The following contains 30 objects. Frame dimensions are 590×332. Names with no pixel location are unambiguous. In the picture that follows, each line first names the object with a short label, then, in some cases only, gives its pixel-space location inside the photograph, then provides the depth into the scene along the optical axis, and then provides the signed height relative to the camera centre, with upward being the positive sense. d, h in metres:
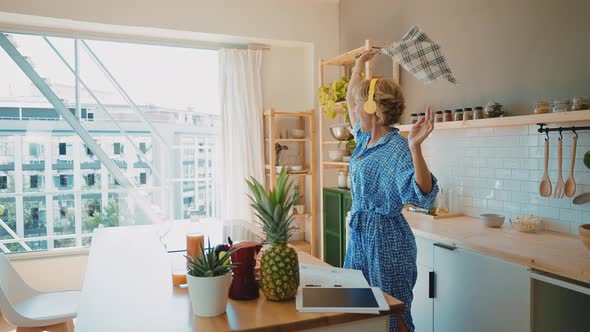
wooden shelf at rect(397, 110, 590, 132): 2.16 +0.19
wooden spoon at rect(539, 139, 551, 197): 2.55 -0.17
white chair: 2.25 -0.83
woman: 1.98 -0.21
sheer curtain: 4.78 +0.35
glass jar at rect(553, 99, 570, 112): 2.33 +0.26
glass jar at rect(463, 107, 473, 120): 2.94 +0.27
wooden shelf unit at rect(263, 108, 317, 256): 4.73 -0.03
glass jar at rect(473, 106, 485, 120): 2.85 +0.27
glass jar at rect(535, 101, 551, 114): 2.43 +0.26
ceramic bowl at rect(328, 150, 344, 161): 4.39 +0.02
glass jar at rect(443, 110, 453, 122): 3.13 +0.28
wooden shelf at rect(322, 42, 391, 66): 3.90 +0.97
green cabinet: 4.18 -0.66
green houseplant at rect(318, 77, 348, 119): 4.16 +0.57
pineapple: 1.42 -0.30
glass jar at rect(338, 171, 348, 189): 4.38 -0.23
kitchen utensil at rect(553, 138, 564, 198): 2.49 -0.13
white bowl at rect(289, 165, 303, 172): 4.86 -0.12
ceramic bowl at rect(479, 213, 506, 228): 2.75 -0.41
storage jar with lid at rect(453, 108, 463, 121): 3.02 +0.27
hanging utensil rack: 2.41 +0.14
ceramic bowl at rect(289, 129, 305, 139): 4.92 +0.27
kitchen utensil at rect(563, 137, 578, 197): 2.43 -0.16
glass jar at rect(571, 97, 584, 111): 2.26 +0.26
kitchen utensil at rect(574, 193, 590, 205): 2.35 -0.24
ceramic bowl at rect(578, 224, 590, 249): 2.07 -0.39
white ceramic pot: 1.36 -0.43
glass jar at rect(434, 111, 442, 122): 3.20 +0.29
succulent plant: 1.38 -0.34
